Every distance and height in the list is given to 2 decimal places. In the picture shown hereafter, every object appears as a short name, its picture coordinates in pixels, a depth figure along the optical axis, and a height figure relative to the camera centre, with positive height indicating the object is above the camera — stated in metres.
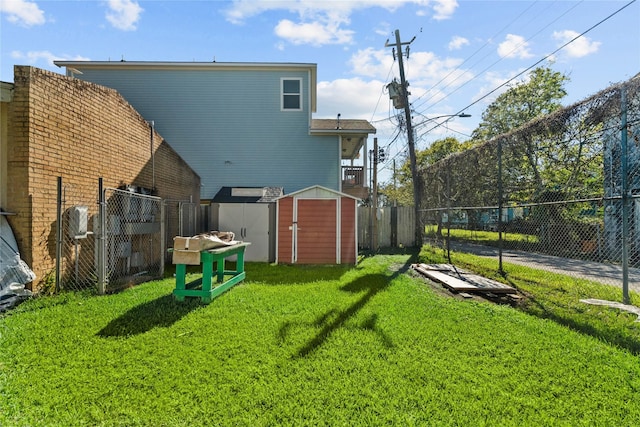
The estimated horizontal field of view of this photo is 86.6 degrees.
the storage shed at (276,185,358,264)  9.62 -0.34
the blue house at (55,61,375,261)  13.76 +3.79
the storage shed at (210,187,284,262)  10.30 -0.22
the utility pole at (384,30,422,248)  13.23 +2.78
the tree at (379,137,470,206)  29.59 +5.23
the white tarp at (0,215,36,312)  4.73 -0.81
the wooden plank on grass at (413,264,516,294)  5.95 -1.27
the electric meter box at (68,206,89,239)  5.78 -0.10
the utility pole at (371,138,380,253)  11.88 +0.50
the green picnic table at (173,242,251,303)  5.25 -1.06
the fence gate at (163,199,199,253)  9.70 -0.12
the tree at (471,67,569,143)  20.33 +7.29
